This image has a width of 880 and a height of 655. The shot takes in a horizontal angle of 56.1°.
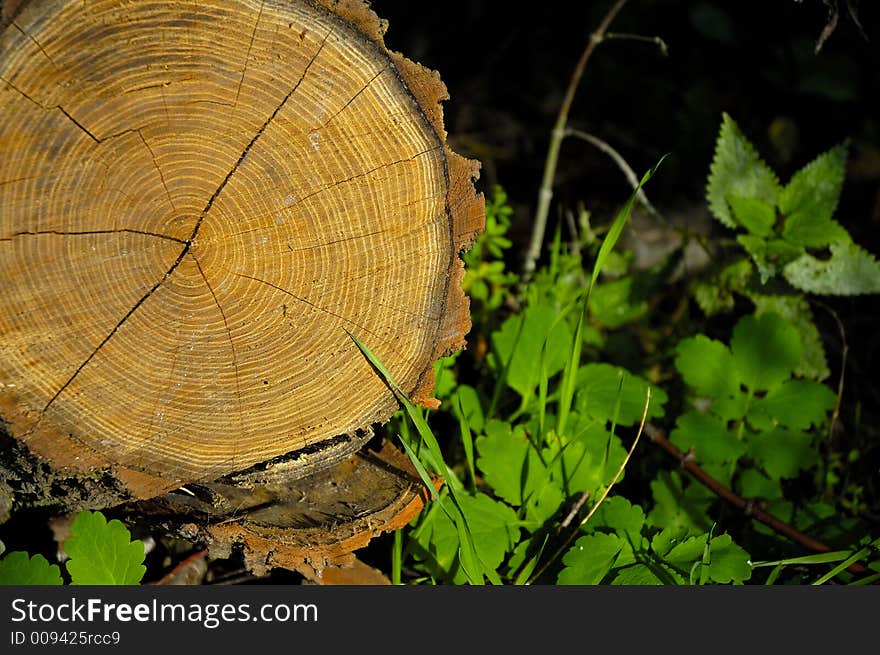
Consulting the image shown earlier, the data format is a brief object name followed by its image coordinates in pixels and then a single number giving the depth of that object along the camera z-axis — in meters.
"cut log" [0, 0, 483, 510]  1.54
